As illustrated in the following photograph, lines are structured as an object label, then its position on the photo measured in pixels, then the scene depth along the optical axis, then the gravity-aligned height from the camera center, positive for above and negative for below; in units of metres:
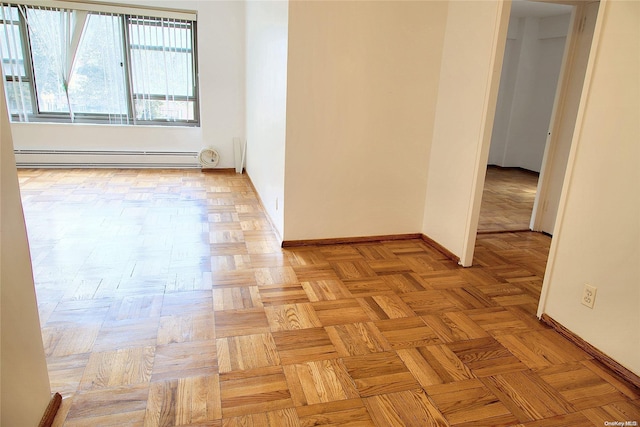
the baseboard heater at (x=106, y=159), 5.62 -0.97
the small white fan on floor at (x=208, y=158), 6.04 -0.92
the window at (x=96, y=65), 5.30 +0.28
